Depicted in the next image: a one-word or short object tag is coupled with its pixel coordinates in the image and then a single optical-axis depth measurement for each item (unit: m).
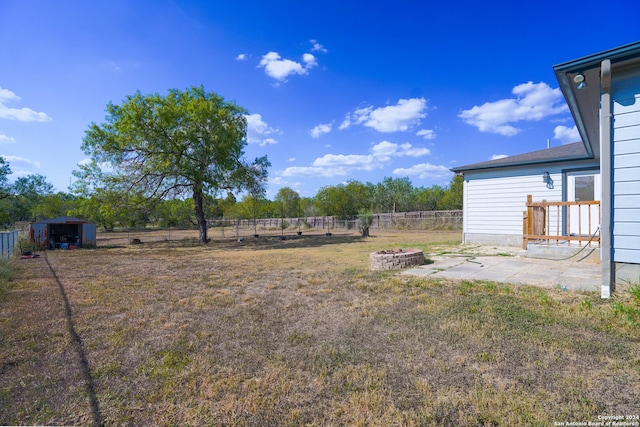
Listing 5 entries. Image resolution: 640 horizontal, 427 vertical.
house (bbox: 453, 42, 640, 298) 4.06
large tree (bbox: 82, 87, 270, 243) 15.84
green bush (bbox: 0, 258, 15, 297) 6.21
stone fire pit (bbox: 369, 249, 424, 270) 6.98
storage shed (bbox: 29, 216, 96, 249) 15.30
